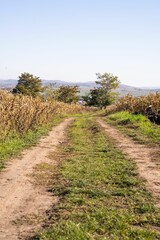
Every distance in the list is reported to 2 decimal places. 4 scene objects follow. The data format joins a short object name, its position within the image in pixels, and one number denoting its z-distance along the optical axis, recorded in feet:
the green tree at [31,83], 231.71
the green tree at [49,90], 190.43
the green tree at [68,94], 265.13
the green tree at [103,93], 259.80
